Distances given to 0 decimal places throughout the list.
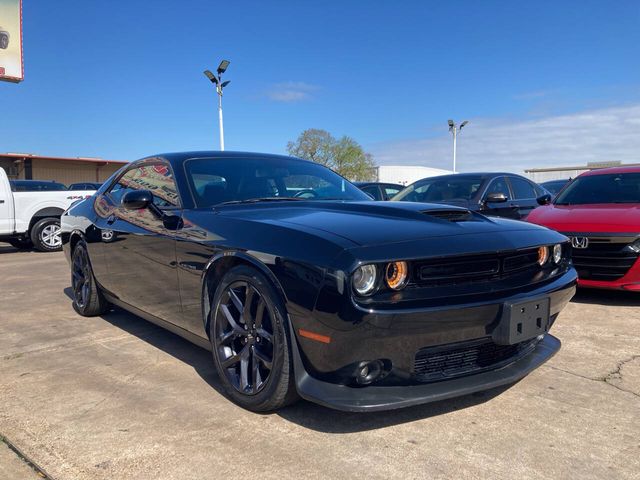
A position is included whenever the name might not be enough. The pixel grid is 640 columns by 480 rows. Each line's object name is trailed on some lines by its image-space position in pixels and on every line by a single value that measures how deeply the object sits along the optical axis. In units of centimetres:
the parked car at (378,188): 1092
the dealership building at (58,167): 3538
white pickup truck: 995
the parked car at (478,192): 702
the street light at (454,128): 2870
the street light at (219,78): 1475
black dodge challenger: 215
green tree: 5547
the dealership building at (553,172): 4619
